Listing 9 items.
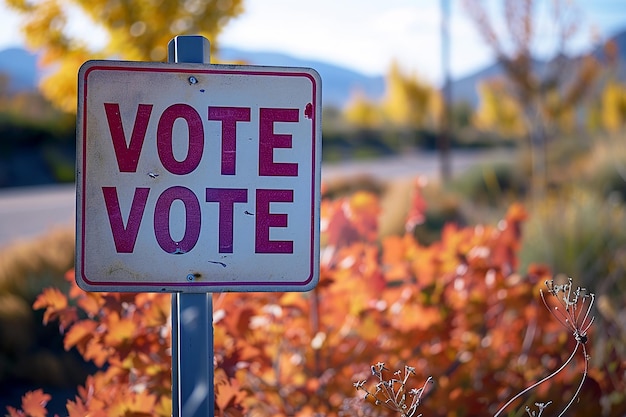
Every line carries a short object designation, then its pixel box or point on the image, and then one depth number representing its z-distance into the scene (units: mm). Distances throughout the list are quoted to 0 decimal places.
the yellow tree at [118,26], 6277
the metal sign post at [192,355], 1512
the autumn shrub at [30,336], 4027
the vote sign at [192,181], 1537
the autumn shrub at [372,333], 2170
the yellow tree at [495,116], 38188
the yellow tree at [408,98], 44531
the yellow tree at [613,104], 30625
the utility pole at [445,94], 17359
